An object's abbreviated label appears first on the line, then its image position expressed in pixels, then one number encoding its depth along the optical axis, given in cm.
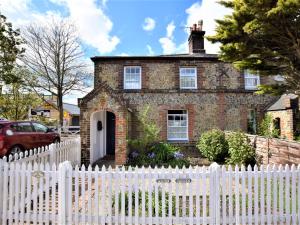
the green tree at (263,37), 546
